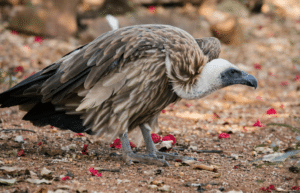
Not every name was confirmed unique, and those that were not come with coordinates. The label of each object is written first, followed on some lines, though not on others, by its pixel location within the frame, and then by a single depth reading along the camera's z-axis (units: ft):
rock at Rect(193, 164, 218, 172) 21.08
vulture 20.16
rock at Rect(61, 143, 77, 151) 24.08
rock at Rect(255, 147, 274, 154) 25.13
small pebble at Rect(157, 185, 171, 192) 17.66
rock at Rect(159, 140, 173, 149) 25.35
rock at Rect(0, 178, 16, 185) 16.52
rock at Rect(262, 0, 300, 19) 76.95
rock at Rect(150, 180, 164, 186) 18.38
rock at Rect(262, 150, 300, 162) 16.61
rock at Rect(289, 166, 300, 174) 21.05
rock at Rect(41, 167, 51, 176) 18.15
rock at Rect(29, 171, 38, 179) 17.92
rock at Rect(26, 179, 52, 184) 17.16
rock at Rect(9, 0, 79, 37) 54.24
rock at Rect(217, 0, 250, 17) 77.74
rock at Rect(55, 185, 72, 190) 16.78
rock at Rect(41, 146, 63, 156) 22.54
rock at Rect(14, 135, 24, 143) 24.69
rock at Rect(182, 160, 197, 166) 22.26
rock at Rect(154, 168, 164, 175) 20.38
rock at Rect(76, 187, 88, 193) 16.62
